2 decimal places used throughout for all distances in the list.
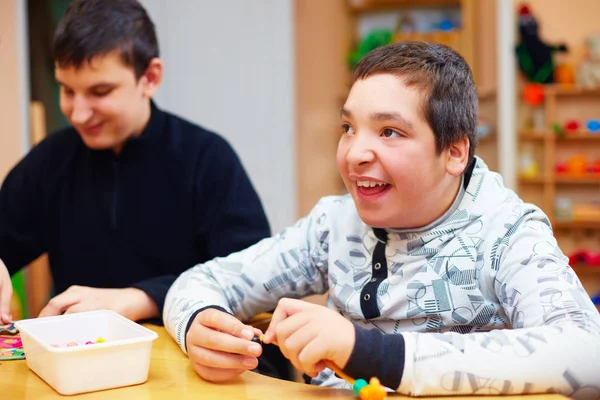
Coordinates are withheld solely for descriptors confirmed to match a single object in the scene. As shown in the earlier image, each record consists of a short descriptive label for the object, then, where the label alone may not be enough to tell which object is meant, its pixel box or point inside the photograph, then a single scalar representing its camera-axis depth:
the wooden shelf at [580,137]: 3.91
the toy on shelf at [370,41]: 4.25
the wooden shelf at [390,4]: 4.26
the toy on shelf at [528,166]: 4.01
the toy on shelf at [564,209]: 3.95
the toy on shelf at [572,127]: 3.96
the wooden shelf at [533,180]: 3.98
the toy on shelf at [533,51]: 3.88
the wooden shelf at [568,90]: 3.91
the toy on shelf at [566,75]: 3.98
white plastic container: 0.86
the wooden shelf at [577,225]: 3.90
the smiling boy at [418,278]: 0.81
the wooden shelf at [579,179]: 3.89
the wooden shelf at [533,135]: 3.98
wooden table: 0.85
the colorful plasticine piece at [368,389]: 0.78
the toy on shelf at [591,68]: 3.89
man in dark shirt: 1.50
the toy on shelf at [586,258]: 3.87
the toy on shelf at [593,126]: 3.92
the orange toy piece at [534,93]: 4.00
